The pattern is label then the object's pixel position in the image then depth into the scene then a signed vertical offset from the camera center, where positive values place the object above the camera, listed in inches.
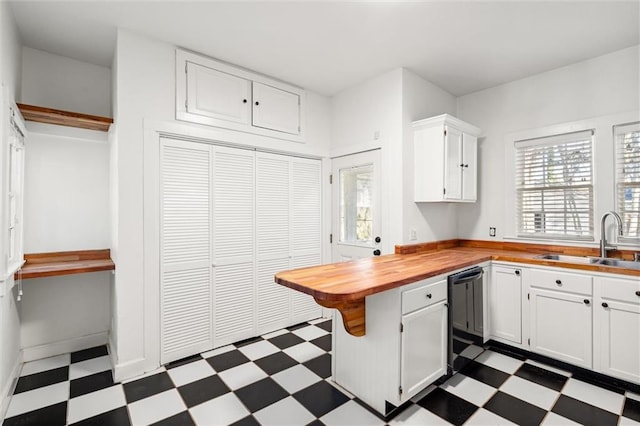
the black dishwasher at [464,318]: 91.4 -33.7
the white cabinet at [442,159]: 117.7 +21.6
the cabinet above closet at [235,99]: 107.3 +45.0
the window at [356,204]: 133.8 +4.1
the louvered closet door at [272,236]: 127.7 -9.9
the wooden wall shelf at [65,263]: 92.5 -17.0
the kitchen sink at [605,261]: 101.9 -16.8
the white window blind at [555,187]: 116.1 +10.7
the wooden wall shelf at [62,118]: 93.0 +31.1
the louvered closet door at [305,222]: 139.5 -4.2
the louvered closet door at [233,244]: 115.6 -12.2
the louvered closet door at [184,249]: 103.6 -12.4
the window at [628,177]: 105.4 +12.8
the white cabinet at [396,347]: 76.4 -36.3
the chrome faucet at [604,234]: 105.4 -7.5
